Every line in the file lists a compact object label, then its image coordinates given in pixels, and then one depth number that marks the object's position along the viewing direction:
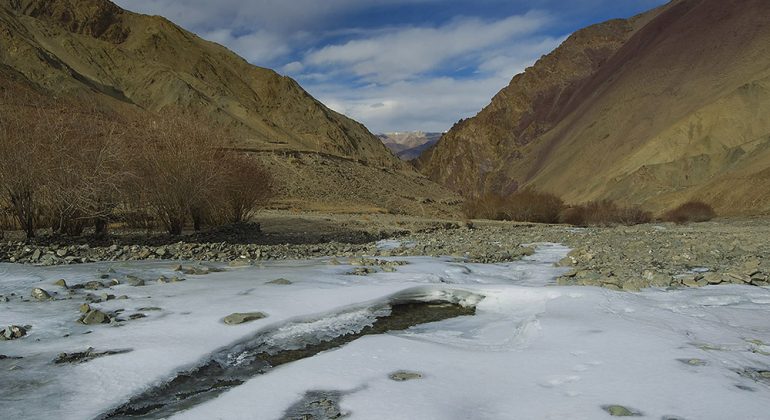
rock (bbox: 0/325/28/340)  5.88
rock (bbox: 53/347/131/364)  5.27
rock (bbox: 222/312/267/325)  6.66
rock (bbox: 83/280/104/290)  8.39
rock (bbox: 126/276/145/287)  8.84
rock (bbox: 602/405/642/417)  4.17
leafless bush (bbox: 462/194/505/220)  43.28
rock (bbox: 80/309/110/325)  6.53
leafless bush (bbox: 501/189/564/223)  41.44
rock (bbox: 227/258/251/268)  11.70
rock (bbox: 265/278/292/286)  9.09
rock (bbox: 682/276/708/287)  9.21
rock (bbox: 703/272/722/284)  9.42
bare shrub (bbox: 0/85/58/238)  12.34
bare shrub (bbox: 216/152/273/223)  19.36
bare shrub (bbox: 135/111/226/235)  16.06
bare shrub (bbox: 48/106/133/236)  12.97
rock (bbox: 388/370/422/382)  4.99
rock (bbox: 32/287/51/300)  7.58
